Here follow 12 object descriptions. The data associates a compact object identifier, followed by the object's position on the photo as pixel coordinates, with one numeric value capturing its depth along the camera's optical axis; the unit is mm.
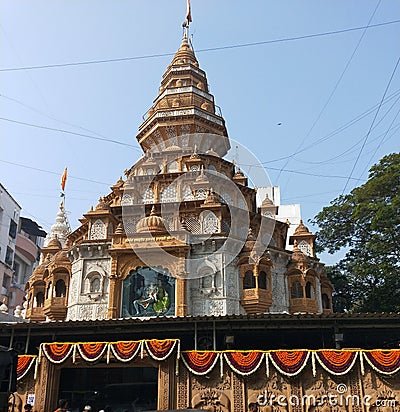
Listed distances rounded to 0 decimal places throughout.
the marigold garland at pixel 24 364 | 19266
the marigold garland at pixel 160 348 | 18766
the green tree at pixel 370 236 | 34469
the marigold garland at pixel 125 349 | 18984
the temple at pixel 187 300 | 18578
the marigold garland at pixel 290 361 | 18391
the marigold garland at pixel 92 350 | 19047
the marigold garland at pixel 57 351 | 19219
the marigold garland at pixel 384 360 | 17828
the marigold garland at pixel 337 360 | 18172
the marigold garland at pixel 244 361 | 18531
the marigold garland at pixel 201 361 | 18656
